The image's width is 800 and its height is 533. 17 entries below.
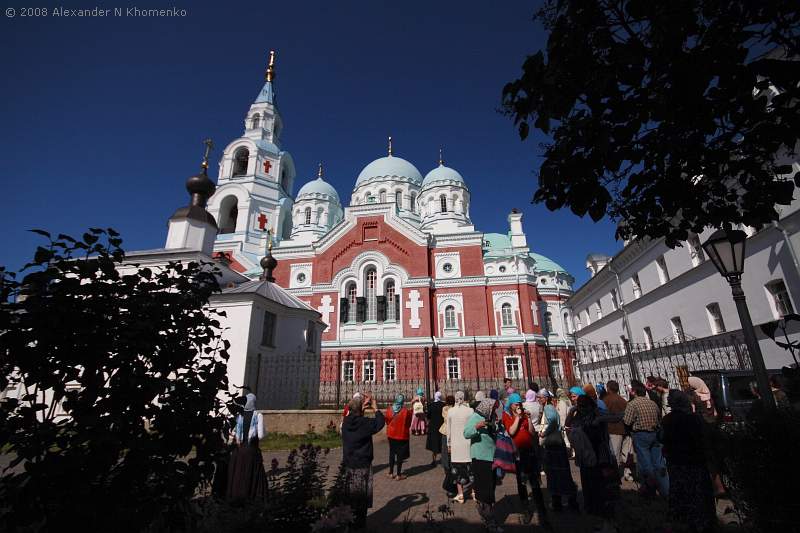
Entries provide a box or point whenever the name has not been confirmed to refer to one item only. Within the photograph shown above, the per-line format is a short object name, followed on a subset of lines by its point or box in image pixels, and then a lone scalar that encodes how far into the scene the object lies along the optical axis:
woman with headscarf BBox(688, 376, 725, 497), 4.90
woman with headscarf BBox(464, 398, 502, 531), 5.68
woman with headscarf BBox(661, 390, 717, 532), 4.66
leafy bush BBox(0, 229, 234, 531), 2.28
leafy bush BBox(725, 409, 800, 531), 3.73
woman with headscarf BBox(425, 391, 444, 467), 9.28
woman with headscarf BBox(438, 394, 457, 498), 6.94
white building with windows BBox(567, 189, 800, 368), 12.76
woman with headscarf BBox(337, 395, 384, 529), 5.16
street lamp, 5.12
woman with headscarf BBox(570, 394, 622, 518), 5.58
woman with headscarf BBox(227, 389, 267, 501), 5.22
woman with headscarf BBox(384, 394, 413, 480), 8.12
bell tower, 35.88
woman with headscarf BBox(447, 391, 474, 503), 6.28
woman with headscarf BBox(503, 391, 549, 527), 5.84
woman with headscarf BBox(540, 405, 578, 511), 6.05
